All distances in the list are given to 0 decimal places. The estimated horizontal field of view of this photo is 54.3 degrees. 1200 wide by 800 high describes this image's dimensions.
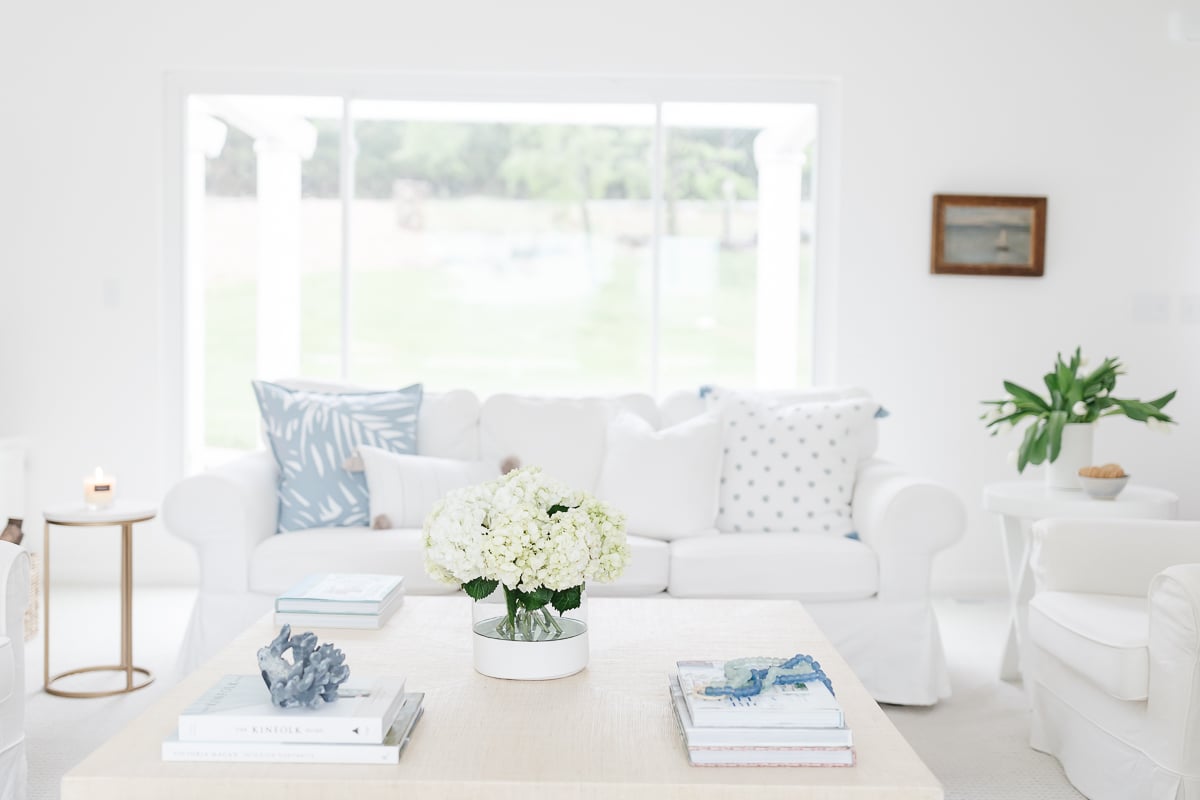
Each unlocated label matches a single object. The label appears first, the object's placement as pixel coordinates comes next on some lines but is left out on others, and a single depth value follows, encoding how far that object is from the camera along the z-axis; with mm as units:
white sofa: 3320
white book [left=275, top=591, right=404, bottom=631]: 2486
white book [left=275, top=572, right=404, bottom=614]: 2498
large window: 4957
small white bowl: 3479
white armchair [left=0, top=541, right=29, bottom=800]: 2365
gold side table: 3262
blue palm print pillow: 3576
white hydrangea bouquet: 1993
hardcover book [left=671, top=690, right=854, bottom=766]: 1714
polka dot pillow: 3613
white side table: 3445
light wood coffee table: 1646
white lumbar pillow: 3535
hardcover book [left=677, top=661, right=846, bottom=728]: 1744
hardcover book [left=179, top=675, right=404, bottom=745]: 1708
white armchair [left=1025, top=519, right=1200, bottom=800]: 2340
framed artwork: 4848
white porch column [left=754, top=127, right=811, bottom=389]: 5027
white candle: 3340
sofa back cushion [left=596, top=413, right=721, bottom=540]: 3555
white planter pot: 3627
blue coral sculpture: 1756
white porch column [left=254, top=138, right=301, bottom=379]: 4965
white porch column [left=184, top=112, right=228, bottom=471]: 4910
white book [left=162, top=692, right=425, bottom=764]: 1702
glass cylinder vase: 2107
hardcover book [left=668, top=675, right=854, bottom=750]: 1724
